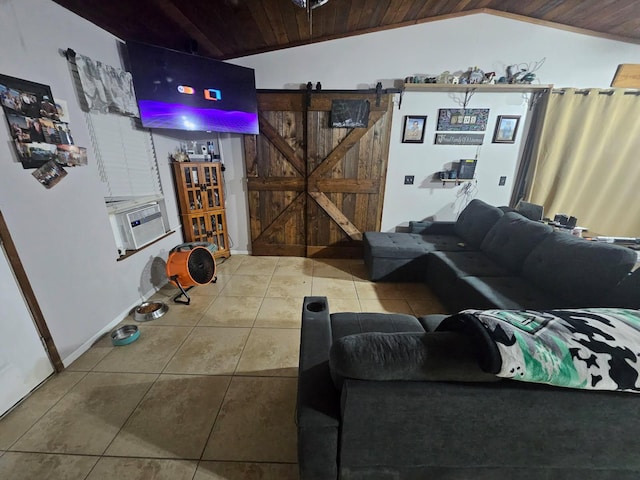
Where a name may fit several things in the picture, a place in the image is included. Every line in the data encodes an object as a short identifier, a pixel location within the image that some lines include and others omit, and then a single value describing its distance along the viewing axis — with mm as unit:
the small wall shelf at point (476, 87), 2924
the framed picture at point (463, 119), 3135
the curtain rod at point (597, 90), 2914
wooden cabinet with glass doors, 2992
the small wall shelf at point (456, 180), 3310
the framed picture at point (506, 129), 3146
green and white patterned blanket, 764
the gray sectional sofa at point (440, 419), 823
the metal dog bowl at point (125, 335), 1968
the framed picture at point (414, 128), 3191
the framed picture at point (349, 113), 3145
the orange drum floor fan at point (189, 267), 2445
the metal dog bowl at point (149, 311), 2258
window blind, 2074
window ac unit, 2307
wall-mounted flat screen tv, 2334
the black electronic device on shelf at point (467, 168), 3250
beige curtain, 2957
